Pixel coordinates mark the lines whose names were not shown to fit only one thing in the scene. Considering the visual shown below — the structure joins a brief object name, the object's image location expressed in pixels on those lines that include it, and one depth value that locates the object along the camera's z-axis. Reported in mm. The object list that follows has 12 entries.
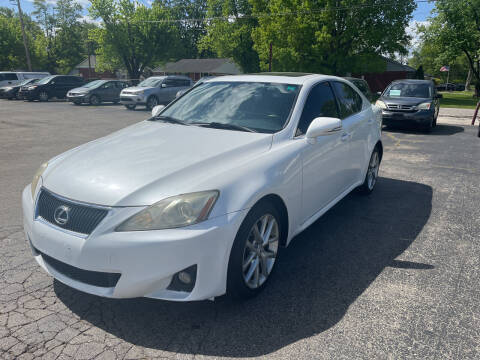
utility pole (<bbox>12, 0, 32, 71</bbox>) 44341
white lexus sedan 2562
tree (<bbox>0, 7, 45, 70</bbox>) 54062
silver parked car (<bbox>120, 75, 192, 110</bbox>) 21078
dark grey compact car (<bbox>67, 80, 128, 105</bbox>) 24156
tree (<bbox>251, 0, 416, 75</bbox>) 30703
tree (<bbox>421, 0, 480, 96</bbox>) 35969
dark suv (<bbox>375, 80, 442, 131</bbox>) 12570
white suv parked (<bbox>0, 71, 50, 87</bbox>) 29719
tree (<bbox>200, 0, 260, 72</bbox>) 49859
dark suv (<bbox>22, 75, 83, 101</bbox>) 26031
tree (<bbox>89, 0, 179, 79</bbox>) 49750
